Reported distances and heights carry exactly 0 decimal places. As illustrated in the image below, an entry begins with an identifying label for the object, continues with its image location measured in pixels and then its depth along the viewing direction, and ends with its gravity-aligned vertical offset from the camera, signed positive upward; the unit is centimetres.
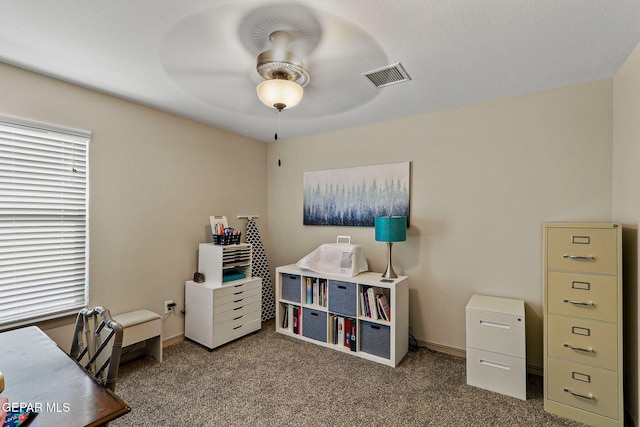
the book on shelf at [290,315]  340 -113
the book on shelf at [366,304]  289 -85
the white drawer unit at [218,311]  299 -99
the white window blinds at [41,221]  215 -4
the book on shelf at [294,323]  336 -120
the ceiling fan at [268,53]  162 +102
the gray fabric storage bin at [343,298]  294 -82
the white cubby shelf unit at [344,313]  277 -98
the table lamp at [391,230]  285 -16
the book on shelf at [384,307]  280 -86
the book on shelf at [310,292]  327 -83
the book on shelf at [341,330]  303 -116
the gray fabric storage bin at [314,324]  313 -115
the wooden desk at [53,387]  97 -63
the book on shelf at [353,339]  292 -120
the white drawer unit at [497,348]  223 -101
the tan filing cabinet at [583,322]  192 -72
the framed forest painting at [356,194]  320 +22
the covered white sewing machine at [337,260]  309 -49
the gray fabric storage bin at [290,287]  334 -80
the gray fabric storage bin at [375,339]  276 -115
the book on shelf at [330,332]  309 -119
